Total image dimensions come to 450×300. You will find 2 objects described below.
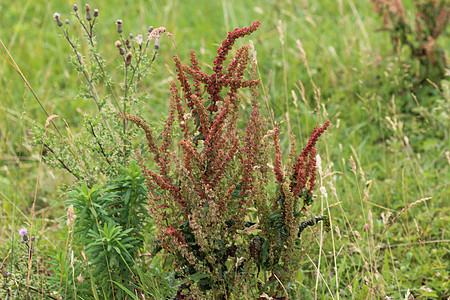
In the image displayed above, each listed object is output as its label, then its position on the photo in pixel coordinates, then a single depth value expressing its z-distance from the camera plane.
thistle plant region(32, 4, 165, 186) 4.84
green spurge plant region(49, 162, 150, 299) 4.31
